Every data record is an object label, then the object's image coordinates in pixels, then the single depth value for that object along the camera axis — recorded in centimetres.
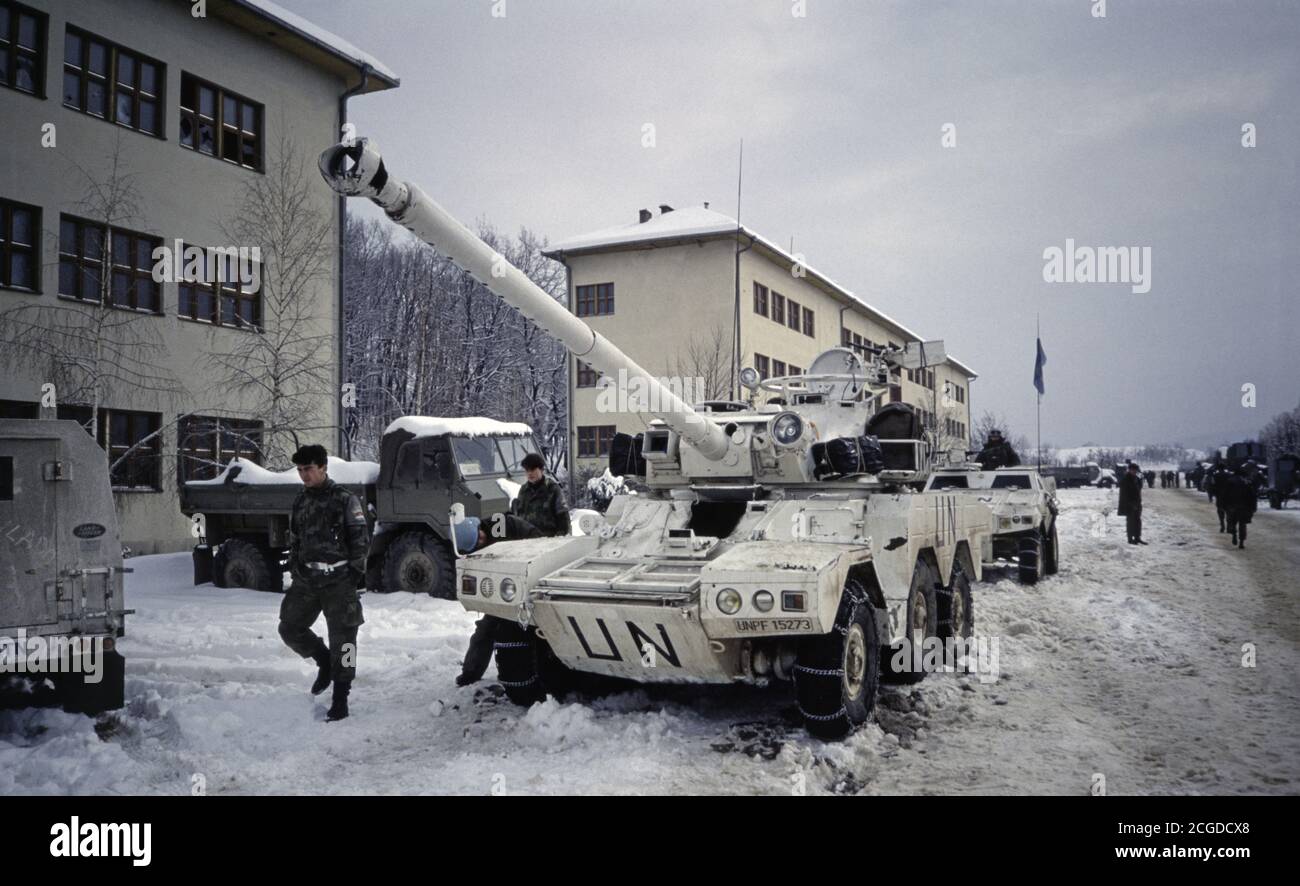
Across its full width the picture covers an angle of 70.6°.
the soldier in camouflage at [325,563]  611
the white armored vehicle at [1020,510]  1260
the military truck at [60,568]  547
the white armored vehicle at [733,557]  506
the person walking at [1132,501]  1783
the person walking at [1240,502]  1685
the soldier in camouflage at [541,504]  735
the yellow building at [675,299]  2895
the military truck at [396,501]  1136
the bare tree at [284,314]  1661
